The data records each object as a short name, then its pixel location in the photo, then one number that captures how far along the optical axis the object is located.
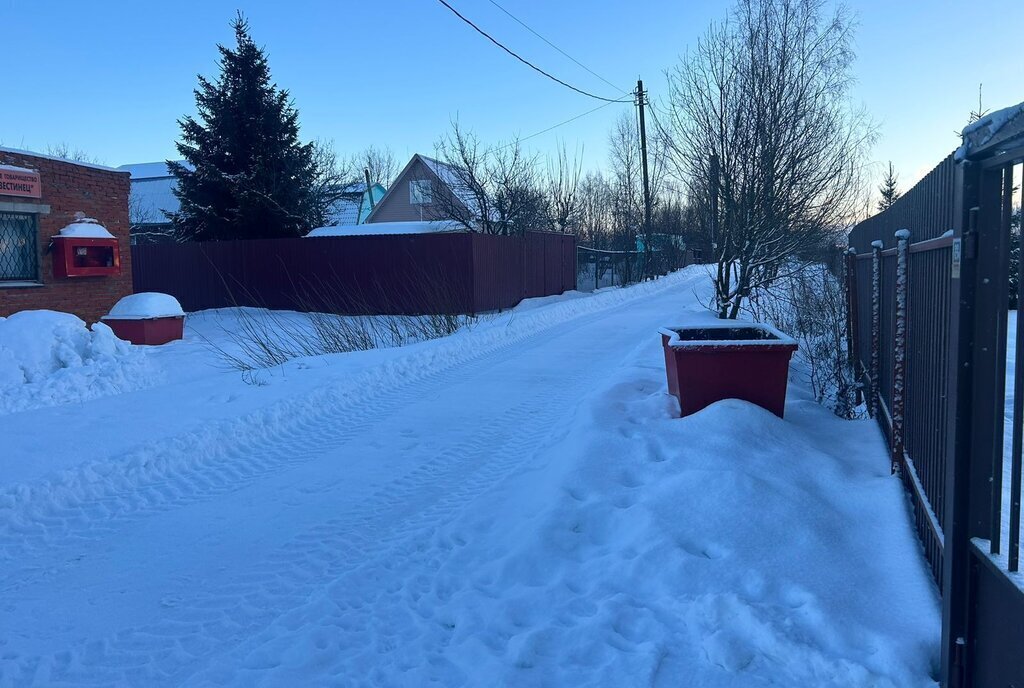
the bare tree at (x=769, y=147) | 11.50
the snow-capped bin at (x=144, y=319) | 16.09
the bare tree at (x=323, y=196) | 31.41
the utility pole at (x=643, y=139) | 30.61
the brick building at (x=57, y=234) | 14.59
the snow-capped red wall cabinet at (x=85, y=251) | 15.45
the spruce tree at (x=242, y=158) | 28.02
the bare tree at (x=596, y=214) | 37.04
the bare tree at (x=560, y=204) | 28.02
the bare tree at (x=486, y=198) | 24.55
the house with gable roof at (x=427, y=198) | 24.94
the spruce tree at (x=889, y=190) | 30.83
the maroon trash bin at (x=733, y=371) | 6.06
